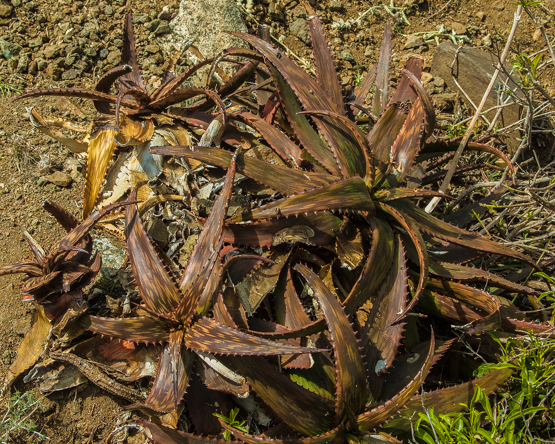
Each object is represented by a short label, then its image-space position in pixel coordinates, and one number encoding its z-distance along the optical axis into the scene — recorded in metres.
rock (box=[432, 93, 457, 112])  2.83
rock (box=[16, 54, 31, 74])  2.51
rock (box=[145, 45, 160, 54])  2.76
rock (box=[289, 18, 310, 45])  3.05
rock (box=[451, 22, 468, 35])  3.14
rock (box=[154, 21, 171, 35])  2.78
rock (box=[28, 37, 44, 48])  2.61
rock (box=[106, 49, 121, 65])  2.65
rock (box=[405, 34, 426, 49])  3.13
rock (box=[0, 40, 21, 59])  2.51
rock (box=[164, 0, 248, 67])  2.74
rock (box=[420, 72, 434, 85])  2.97
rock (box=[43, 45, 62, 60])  2.58
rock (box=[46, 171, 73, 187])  2.19
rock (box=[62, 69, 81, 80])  2.56
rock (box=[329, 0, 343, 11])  3.18
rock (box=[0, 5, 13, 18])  2.61
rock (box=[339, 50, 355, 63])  3.03
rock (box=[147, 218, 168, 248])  1.87
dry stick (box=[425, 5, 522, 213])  2.01
